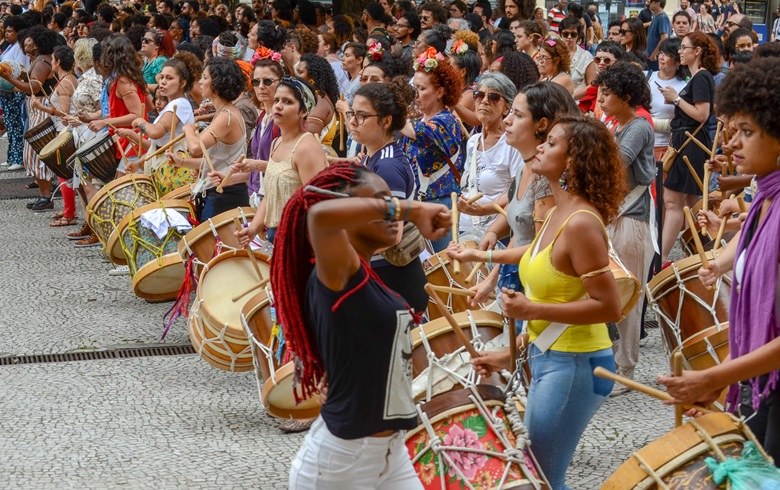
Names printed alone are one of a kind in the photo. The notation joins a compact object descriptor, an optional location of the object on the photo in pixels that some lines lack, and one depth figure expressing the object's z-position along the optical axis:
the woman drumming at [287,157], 5.50
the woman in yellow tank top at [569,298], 3.53
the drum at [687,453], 2.94
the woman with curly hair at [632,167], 5.86
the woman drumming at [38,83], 11.55
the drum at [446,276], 5.40
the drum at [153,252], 7.14
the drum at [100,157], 8.91
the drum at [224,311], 5.70
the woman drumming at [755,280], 2.90
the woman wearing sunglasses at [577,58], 9.98
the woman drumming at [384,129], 5.42
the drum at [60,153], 9.84
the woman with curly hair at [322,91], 7.96
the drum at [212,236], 6.43
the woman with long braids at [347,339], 2.98
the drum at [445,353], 3.72
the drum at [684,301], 4.91
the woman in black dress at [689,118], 7.97
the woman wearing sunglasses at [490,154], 5.68
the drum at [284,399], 4.89
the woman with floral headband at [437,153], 6.38
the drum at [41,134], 10.52
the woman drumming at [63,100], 10.70
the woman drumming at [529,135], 4.64
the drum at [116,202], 7.76
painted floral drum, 3.42
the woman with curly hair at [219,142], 7.06
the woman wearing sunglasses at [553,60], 8.40
